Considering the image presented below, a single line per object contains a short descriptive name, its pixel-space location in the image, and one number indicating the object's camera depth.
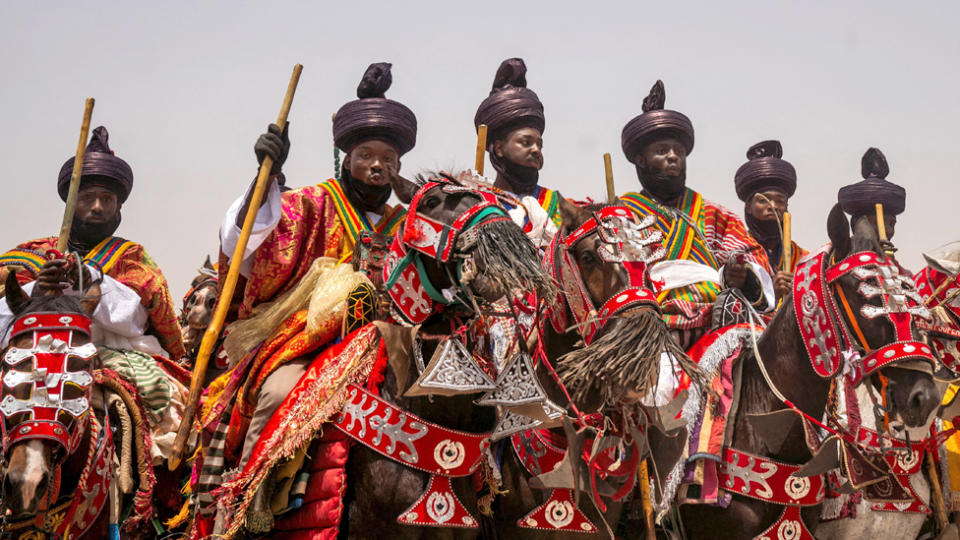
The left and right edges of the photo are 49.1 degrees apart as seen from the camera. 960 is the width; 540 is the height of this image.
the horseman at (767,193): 11.09
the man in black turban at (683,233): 8.06
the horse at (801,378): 6.45
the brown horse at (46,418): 6.01
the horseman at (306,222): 5.98
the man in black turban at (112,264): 7.96
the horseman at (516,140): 8.62
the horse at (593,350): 5.55
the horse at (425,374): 5.17
